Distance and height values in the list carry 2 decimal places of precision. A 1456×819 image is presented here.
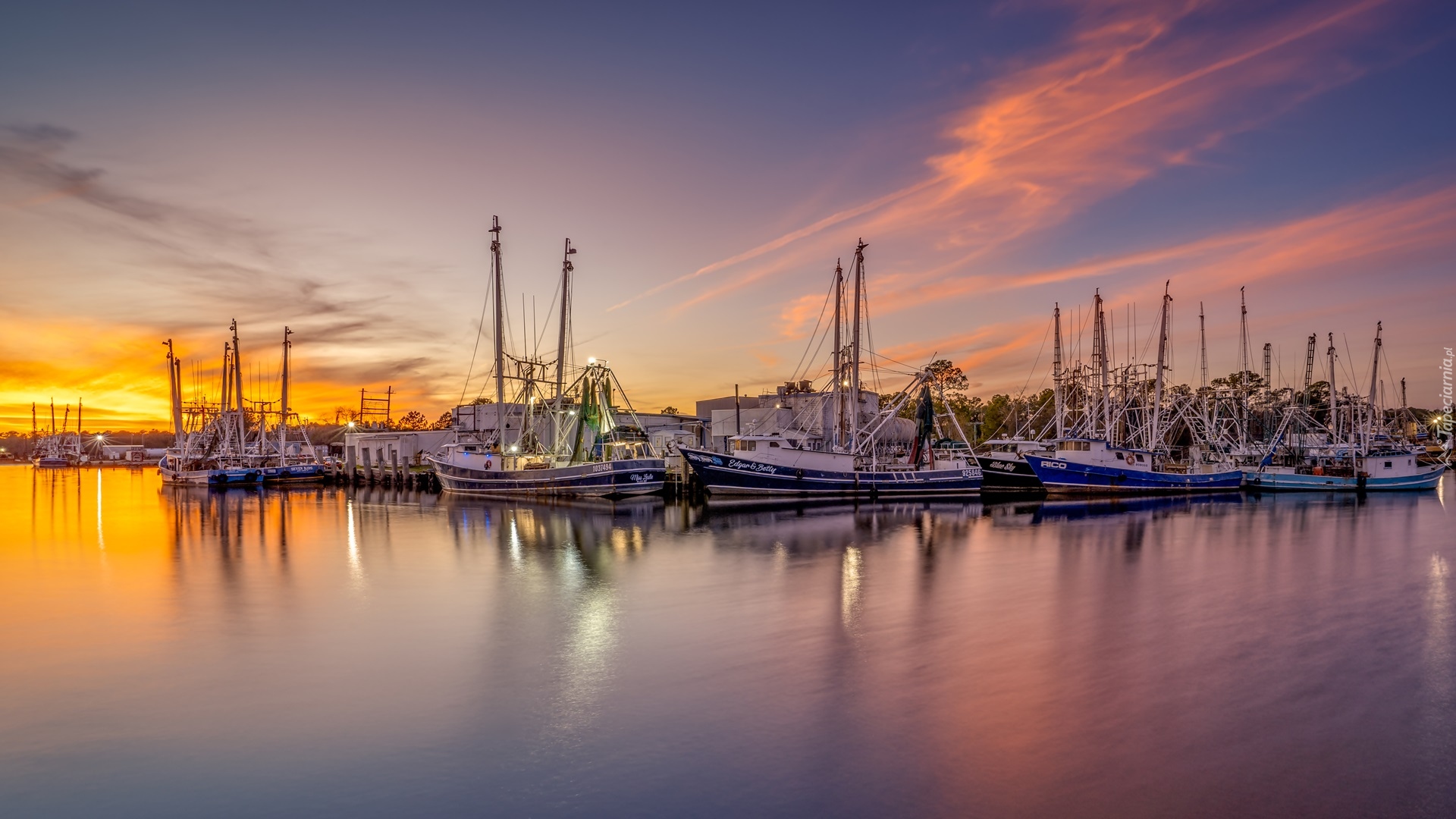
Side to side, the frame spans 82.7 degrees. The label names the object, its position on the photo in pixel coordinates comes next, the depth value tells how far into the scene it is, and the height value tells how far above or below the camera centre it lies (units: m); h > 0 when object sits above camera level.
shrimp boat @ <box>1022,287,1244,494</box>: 45.12 -1.91
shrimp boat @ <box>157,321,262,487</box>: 62.91 -0.27
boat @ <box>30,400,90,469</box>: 136.62 -1.36
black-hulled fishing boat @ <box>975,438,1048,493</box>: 48.41 -2.47
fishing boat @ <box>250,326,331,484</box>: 63.56 -1.87
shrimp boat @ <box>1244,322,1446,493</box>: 49.88 -2.67
